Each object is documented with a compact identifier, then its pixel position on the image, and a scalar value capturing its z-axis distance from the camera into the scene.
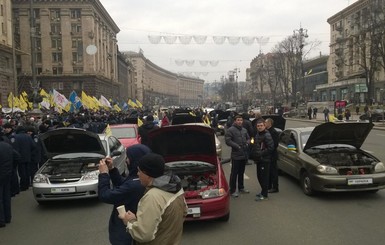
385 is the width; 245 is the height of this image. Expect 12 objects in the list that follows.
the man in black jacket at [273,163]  8.88
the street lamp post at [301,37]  60.78
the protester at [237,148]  8.69
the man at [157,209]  2.93
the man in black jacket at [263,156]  8.44
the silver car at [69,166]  8.44
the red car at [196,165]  6.60
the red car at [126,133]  14.51
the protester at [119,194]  3.51
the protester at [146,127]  11.58
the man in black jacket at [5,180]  7.04
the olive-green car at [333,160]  8.22
